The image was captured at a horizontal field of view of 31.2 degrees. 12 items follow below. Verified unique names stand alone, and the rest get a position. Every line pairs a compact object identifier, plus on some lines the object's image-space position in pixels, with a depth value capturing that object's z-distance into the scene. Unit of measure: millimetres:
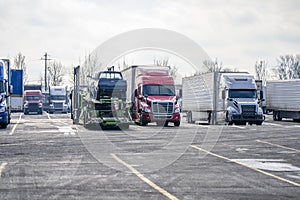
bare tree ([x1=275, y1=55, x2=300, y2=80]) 118375
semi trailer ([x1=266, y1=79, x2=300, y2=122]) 45156
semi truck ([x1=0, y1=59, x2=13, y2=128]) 32469
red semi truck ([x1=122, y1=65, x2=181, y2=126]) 35500
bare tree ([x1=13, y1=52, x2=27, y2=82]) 112950
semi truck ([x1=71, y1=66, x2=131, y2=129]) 31641
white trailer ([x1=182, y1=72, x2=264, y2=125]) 37375
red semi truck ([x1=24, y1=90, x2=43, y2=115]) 65500
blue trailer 41844
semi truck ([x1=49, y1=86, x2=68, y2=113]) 69062
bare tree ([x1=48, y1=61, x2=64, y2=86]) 117812
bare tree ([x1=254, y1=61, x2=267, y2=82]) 116875
